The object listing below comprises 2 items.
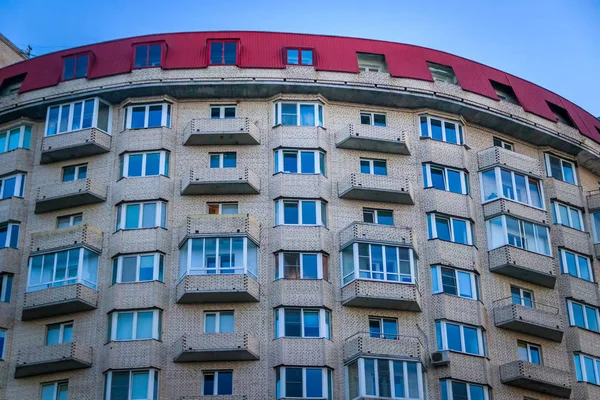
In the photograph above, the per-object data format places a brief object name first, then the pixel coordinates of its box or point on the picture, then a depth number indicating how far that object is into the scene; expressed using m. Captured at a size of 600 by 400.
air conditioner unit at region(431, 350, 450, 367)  50.94
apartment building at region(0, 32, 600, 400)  50.53
